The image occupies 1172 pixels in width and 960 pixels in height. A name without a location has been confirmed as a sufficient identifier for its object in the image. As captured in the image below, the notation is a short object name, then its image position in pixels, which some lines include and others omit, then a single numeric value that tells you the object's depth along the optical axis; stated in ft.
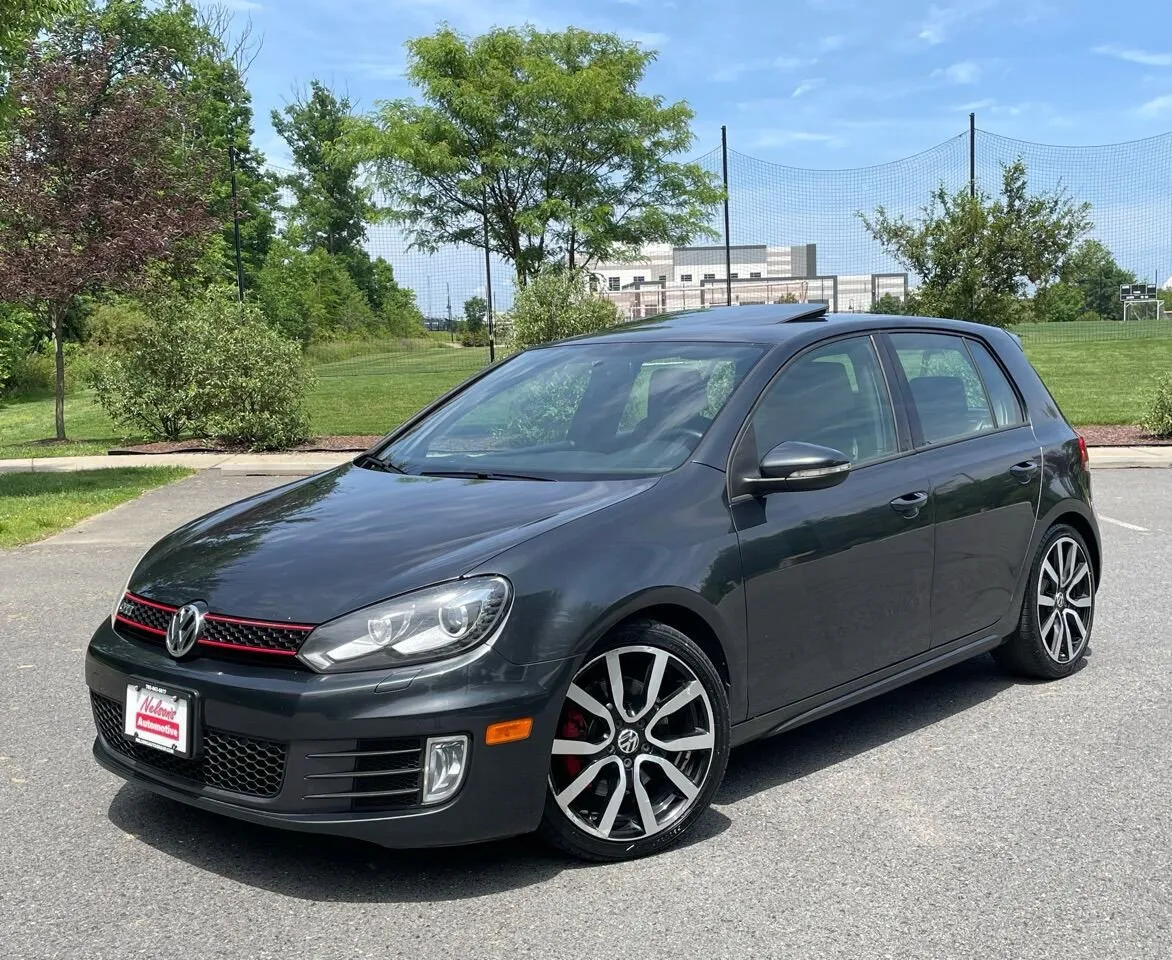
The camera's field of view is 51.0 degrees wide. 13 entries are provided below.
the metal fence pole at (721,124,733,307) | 73.17
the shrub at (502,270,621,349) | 52.37
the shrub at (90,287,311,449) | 53.78
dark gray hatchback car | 10.49
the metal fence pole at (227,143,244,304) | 66.20
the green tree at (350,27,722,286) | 84.69
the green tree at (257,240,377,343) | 129.08
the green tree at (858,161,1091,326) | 58.80
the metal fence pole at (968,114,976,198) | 71.46
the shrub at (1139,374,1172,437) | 49.80
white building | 79.15
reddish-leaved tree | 46.75
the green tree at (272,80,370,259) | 218.18
